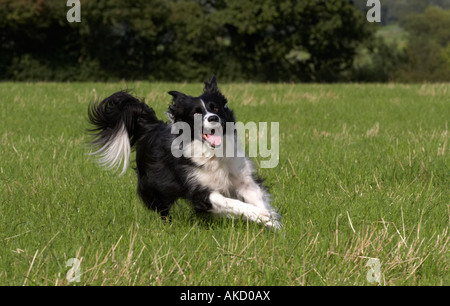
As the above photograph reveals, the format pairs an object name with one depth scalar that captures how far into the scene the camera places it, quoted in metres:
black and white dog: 8.87
